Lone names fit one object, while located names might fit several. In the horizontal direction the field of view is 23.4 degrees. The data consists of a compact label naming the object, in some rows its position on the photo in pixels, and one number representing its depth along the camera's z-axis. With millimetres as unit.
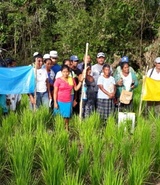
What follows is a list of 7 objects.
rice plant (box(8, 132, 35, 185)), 3547
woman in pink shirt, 6012
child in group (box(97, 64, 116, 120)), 6168
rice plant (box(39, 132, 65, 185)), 3506
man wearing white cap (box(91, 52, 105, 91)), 6539
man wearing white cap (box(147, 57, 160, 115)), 6422
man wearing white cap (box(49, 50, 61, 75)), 6557
